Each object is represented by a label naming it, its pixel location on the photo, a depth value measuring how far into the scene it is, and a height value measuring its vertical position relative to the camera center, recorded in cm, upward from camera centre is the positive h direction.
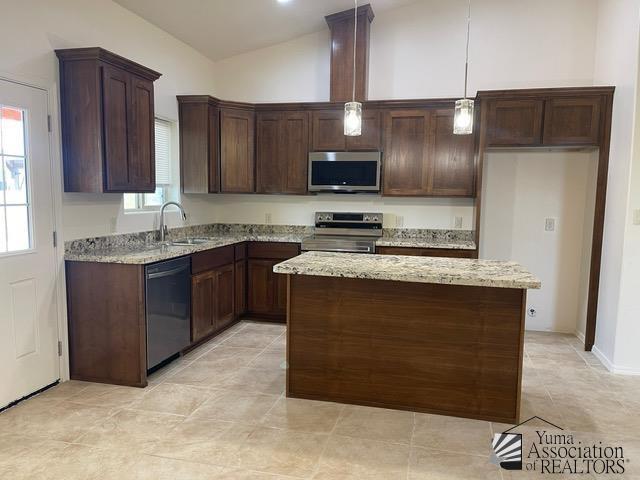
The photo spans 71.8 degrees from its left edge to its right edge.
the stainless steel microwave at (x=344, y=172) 474 +36
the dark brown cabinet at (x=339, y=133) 475 +78
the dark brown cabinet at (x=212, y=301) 390 -93
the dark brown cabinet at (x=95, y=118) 309 +59
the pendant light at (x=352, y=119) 245 +48
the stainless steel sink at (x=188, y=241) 407 -39
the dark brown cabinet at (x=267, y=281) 479 -85
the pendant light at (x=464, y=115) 238 +50
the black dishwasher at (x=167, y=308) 323 -83
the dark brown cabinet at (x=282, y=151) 495 +59
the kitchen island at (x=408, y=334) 265 -80
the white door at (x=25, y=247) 281 -33
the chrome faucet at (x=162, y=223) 407 -21
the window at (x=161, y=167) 435 +34
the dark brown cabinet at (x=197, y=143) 466 +63
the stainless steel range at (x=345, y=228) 485 -26
